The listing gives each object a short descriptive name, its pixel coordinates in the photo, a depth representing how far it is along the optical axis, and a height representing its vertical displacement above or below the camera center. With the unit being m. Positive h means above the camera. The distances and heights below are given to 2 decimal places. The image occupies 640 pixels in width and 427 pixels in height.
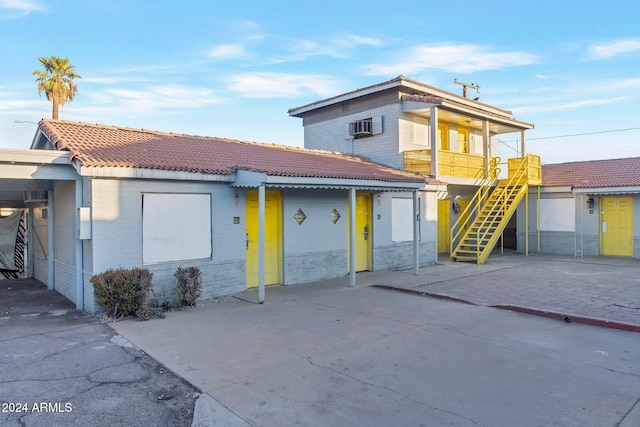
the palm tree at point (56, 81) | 28.27 +8.64
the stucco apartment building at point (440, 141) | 15.85 +2.79
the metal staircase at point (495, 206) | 15.46 +0.17
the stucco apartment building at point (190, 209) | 8.20 +0.12
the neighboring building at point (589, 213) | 16.31 -0.11
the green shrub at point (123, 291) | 7.62 -1.30
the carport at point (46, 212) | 7.87 +0.10
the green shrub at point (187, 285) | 8.66 -1.37
